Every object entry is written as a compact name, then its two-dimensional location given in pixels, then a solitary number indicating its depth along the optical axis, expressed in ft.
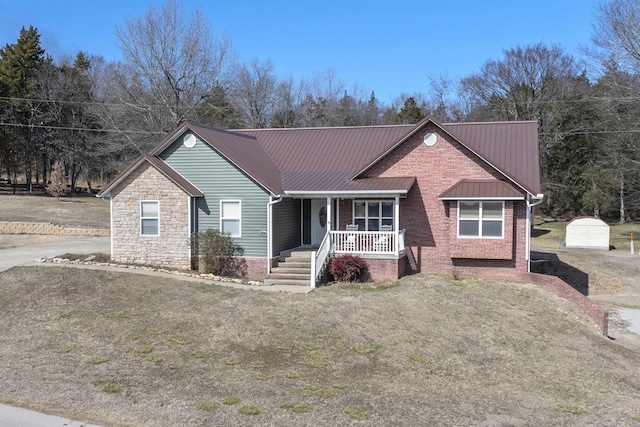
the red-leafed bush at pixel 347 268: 60.70
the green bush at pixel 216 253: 63.05
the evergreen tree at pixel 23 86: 162.50
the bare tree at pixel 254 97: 180.14
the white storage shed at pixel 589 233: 110.01
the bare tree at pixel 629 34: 115.14
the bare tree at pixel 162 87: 131.95
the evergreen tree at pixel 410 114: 184.56
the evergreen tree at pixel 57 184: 147.74
